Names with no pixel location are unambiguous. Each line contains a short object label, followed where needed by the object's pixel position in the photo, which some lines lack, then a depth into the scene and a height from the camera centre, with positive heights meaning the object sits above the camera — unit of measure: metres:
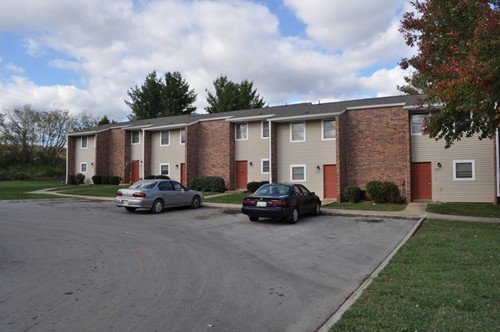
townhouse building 20.83 +1.53
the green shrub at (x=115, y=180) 33.00 -0.32
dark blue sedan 13.06 -0.96
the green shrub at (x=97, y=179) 33.62 -0.23
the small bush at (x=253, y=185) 24.81 -0.63
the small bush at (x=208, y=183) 26.88 -0.52
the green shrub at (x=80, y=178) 35.22 -0.14
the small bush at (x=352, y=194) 21.22 -1.07
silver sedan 15.66 -0.84
